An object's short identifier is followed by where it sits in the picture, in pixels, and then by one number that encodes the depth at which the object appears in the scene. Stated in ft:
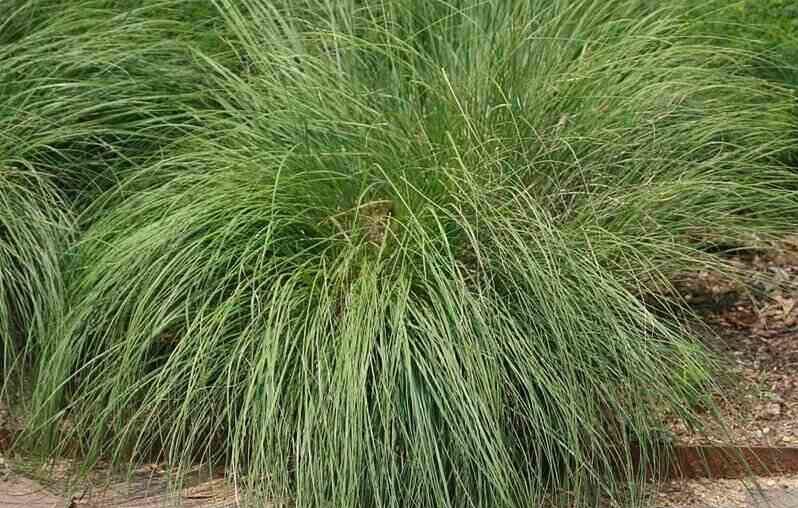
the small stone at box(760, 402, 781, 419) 14.75
